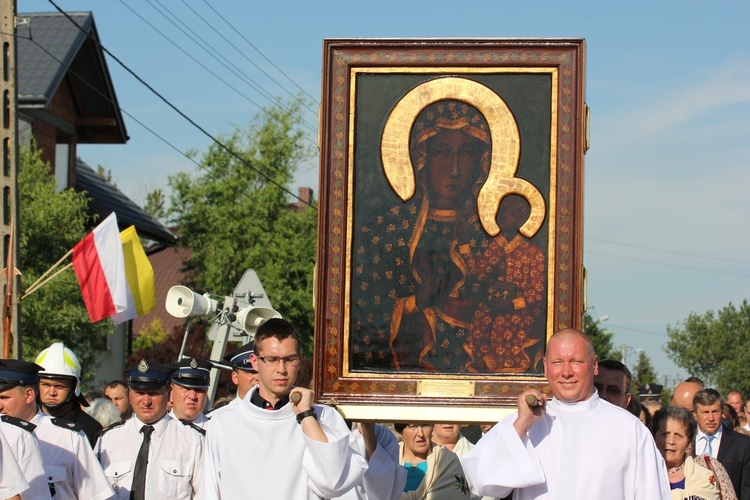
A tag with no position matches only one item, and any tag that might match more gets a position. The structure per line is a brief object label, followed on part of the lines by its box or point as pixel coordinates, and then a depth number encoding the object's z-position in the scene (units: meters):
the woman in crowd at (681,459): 7.34
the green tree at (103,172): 70.78
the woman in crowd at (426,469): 8.89
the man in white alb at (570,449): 5.33
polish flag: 13.91
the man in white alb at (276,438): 5.65
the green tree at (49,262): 20.73
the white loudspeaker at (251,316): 11.49
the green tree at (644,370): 57.28
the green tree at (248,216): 33.31
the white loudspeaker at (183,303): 10.98
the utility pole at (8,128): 12.91
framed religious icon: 6.35
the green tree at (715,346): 52.22
